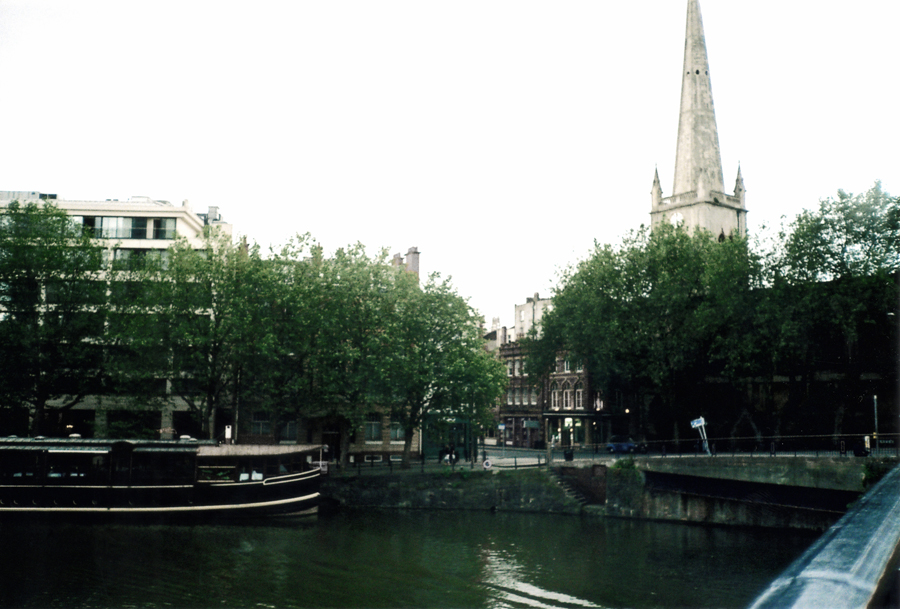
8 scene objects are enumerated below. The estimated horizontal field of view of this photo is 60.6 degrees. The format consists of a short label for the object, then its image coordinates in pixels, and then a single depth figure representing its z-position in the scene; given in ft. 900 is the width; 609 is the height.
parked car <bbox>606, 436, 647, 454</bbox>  193.12
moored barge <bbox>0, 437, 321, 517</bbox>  126.72
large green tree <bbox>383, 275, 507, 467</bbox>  165.89
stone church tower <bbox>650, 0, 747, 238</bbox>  262.88
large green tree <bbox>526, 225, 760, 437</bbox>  164.76
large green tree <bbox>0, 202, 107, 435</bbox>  155.84
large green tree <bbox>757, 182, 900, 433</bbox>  146.20
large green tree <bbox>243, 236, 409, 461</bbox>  163.53
